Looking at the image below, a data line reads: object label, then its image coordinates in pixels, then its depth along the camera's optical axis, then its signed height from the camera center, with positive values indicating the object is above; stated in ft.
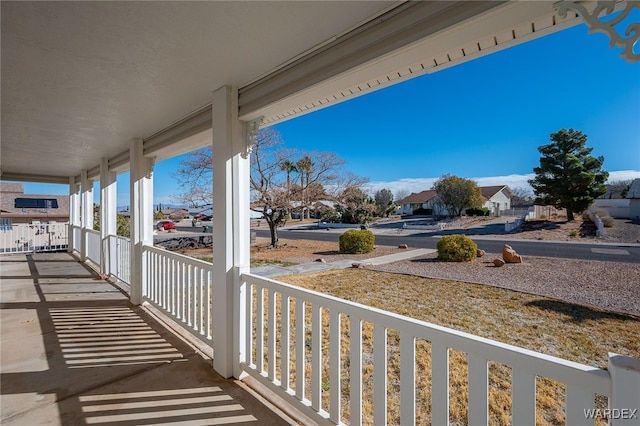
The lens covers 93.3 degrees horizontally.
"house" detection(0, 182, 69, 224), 55.16 +2.59
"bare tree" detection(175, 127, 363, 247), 29.73 +3.77
